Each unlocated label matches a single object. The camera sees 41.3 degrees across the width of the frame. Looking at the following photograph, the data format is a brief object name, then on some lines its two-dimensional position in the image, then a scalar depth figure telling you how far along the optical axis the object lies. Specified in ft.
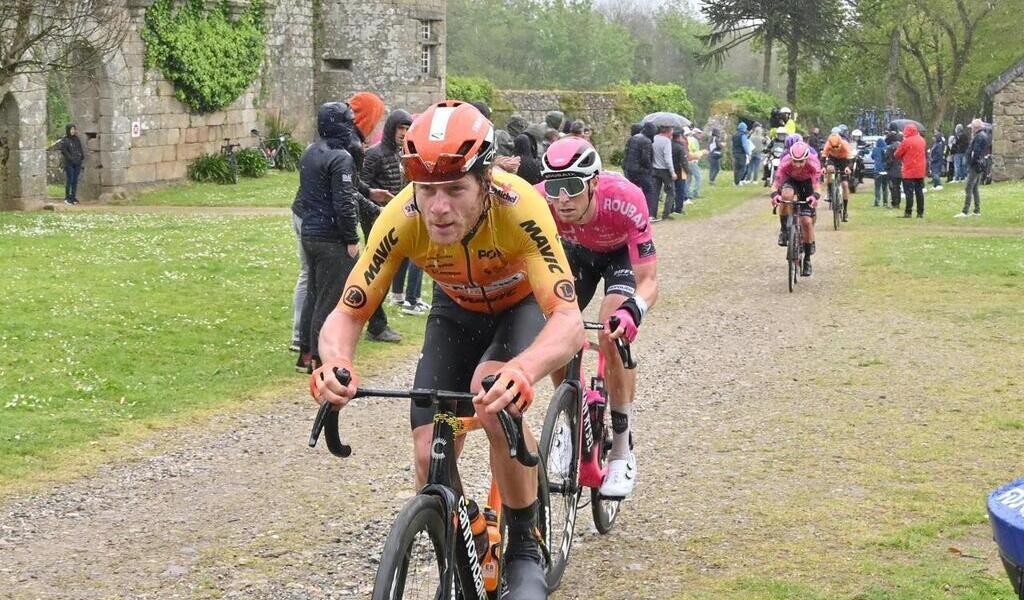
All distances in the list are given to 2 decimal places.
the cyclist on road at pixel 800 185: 54.65
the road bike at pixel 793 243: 54.34
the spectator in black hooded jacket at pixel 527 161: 49.49
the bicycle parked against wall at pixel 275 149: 124.36
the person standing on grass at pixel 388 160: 41.91
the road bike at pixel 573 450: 19.77
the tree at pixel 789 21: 194.59
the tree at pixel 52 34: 74.79
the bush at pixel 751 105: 170.50
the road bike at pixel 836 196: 84.38
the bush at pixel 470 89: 150.92
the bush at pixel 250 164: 117.60
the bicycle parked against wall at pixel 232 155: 113.67
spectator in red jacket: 88.17
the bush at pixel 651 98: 173.88
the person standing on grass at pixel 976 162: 90.58
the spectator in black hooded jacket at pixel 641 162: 73.87
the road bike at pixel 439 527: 13.16
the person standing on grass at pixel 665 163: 85.56
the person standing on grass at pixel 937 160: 128.36
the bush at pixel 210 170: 111.96
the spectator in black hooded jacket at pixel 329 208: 35.99
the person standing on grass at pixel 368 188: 38.11
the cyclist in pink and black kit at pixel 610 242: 21.48
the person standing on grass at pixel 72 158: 94.58
